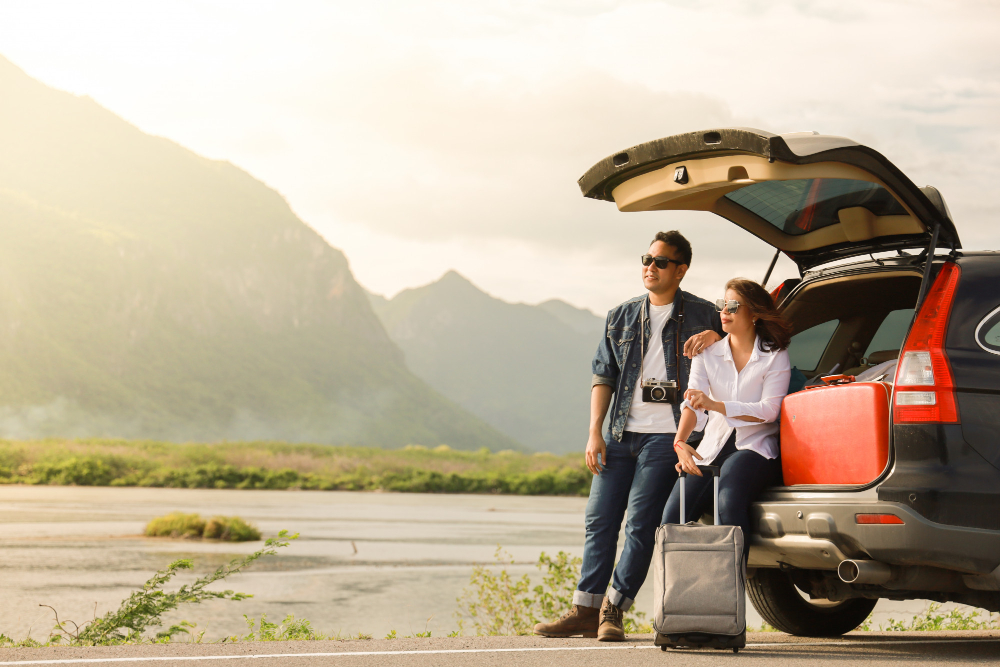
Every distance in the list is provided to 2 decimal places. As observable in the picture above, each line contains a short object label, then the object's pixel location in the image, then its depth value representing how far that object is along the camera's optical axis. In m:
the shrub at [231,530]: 26.09
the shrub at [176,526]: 26.61
